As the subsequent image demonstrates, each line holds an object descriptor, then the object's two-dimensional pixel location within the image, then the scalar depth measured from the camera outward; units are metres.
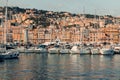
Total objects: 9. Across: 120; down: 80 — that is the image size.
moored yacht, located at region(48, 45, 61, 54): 103.12
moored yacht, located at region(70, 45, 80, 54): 98.98
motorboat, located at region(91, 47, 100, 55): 99.26
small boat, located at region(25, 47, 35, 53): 107.20
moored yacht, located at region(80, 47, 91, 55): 98.25
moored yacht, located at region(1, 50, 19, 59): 74.49
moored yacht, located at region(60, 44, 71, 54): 102.38
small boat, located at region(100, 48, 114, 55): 97.62
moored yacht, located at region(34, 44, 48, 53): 106.69
